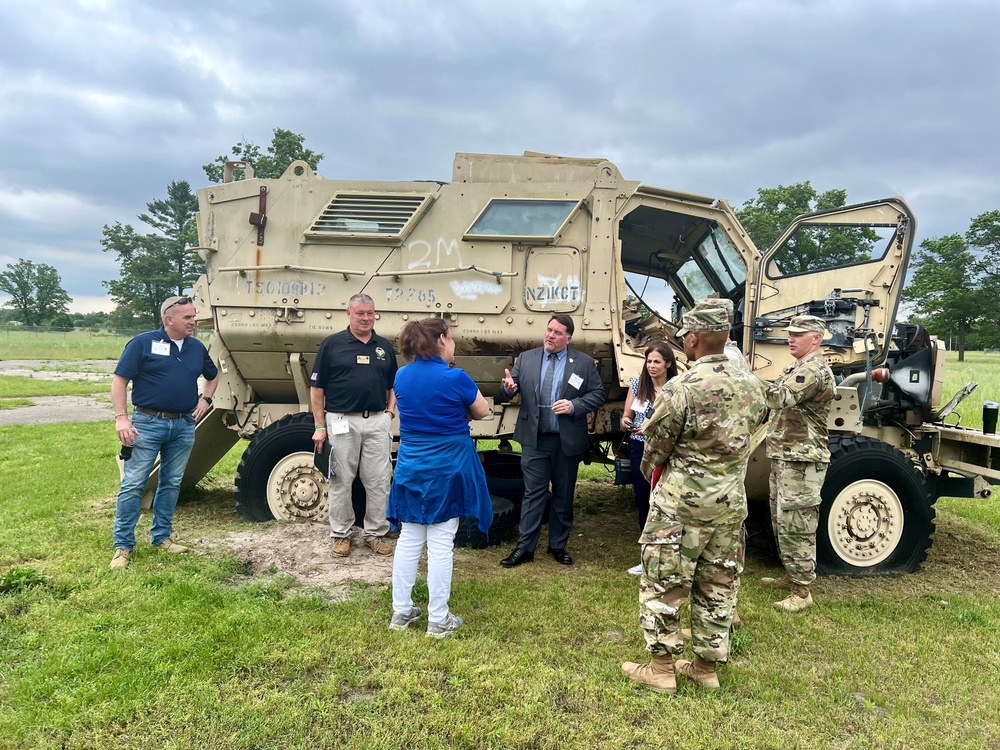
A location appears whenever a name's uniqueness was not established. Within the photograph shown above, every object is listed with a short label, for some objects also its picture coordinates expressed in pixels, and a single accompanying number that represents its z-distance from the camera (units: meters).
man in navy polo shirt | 4.22
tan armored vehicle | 4.86
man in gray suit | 4.38
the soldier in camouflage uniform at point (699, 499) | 2.73
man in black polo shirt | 4.39
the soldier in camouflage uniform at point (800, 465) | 3.92
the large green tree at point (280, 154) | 30.48
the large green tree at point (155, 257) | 37.56
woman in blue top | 3.27
